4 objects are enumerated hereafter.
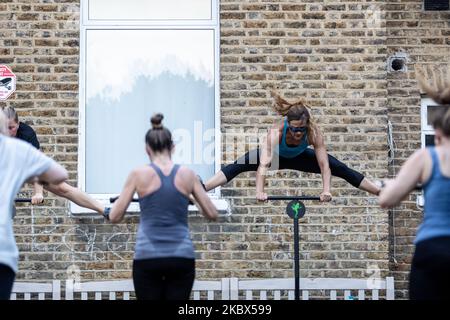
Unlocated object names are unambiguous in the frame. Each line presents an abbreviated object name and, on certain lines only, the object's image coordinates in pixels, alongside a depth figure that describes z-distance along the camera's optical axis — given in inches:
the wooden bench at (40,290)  626.9
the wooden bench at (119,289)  625.3
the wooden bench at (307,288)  628.0
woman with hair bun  397.6
